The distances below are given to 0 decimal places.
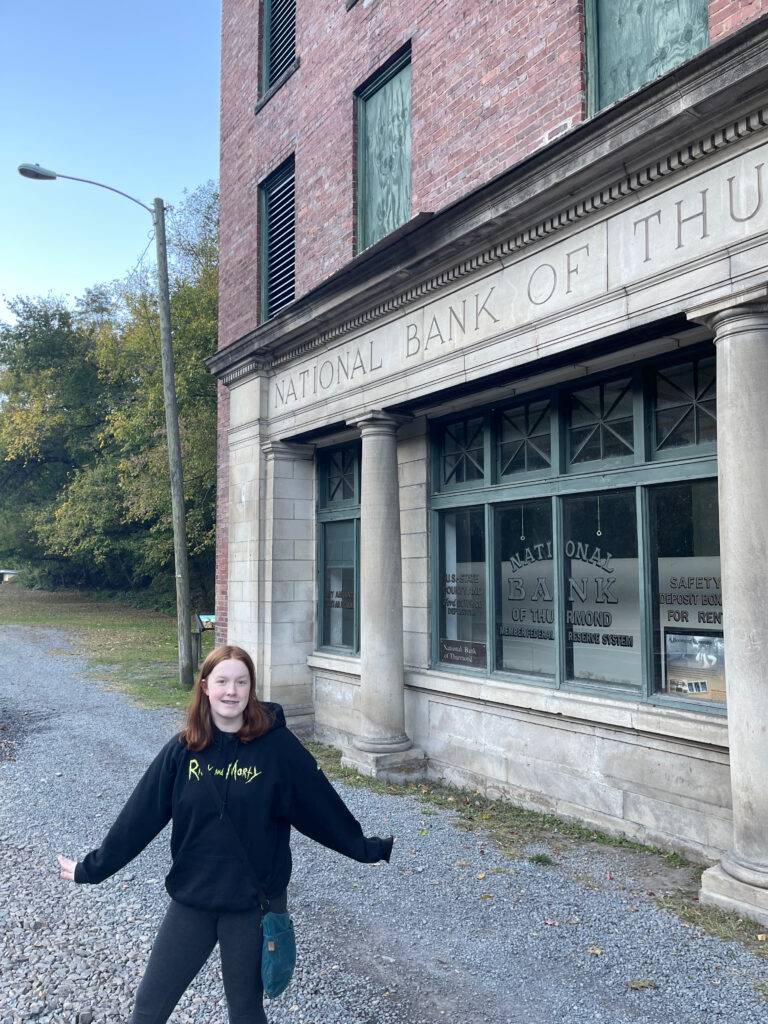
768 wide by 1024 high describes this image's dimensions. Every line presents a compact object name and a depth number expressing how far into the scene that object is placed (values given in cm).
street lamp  1436
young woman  278
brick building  505
